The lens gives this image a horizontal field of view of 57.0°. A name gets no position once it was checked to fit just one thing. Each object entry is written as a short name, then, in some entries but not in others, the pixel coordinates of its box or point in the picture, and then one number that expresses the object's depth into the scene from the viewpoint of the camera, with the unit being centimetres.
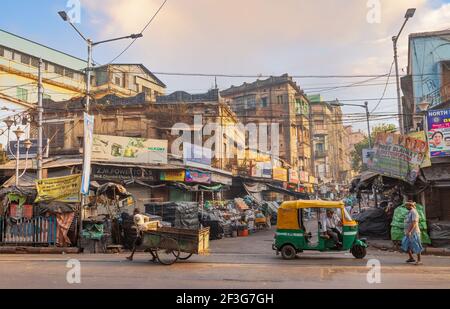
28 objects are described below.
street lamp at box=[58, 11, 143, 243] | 1639
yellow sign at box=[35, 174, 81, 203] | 1700
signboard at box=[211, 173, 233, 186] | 3042
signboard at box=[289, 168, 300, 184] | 4475
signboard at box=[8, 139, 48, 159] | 2697
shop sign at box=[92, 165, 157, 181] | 2483
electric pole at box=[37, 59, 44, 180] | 1934
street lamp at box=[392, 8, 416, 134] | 2186
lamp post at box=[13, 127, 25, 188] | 2110
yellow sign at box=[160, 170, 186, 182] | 2664
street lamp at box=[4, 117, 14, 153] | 2180
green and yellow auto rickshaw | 1301
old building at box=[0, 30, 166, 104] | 4138
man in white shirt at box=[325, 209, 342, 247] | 1296
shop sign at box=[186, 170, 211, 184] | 2692
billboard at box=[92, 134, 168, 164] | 2538
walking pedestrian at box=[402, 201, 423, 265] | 1198
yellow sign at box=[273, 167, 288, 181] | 4003
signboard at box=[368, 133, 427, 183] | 1706
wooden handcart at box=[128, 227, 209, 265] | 1185
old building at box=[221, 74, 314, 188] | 5562
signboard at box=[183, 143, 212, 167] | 2788
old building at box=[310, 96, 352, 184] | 7612
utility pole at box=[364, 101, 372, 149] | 3382
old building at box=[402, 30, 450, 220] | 2717
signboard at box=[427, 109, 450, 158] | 1684
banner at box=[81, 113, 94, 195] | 1633
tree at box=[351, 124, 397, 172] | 6881
